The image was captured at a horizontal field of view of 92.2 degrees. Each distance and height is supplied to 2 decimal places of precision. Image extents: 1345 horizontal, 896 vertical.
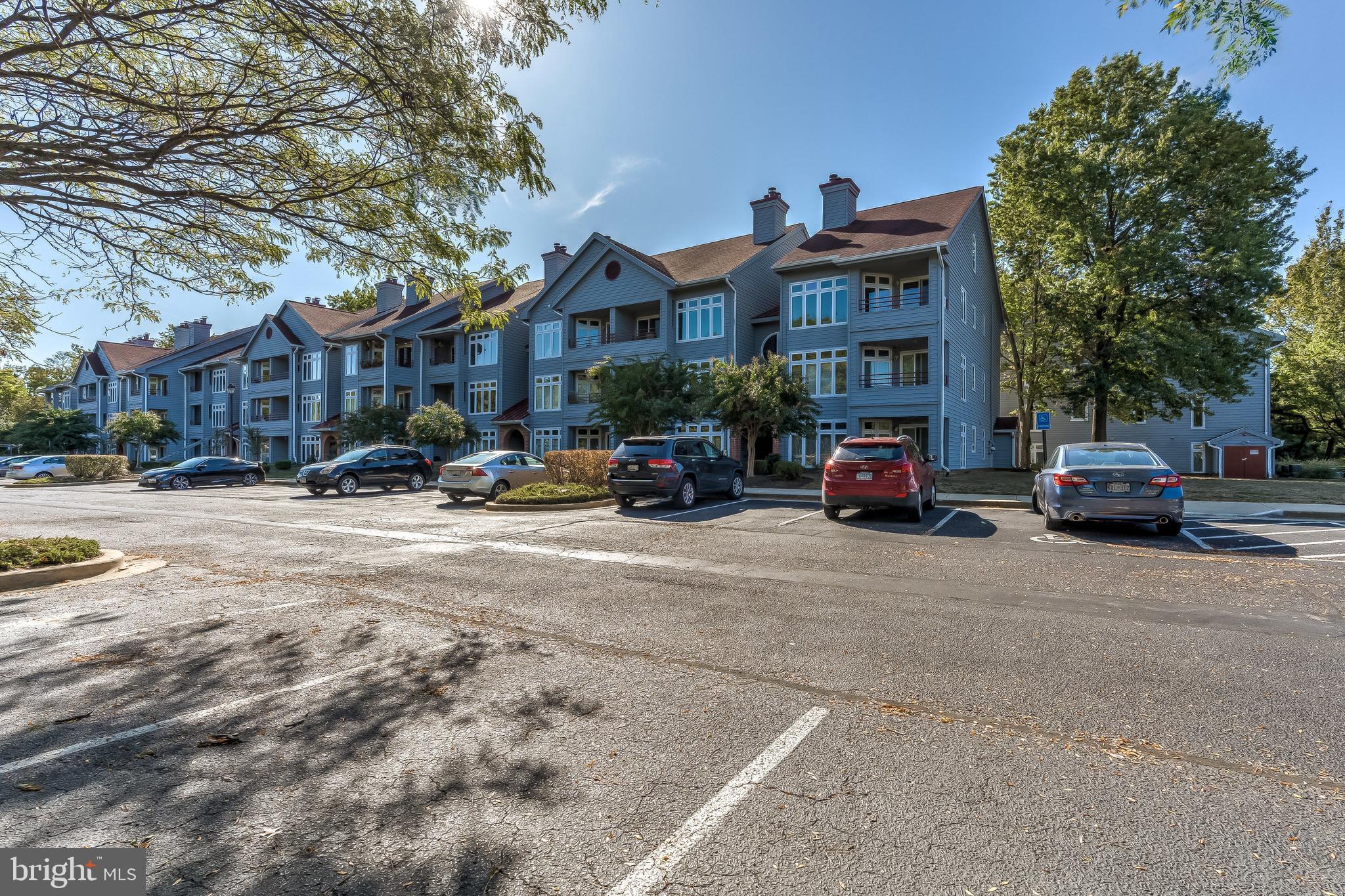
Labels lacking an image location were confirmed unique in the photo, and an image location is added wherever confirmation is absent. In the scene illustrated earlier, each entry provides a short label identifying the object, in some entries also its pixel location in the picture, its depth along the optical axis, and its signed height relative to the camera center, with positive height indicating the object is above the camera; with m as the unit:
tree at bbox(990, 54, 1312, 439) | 25.38 +9.23
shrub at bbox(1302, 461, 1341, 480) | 32.06 -0.80
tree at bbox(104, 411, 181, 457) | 45.28 +1.80
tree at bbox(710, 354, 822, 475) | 21.89 +1.90
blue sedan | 10.63 -0.62
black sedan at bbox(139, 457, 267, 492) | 27.06 -0.95
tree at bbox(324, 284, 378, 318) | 61.94 +14.94
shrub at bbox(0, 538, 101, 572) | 7.87 -1.28
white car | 38.03 -0.95
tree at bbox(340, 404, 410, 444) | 34.72 +1.53
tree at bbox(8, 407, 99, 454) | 52.91 +1.72
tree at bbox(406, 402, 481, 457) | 31.78 +1.33
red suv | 12.91 -0.48
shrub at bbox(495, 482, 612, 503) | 16.45 -1.08
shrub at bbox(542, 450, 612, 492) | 19.09 -0.40
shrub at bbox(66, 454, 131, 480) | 34.03 -0.75
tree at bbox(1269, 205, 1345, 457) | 36.44 +6.66
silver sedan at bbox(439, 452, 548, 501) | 18.62 -0.66
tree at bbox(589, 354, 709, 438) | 23.62 +2.11
